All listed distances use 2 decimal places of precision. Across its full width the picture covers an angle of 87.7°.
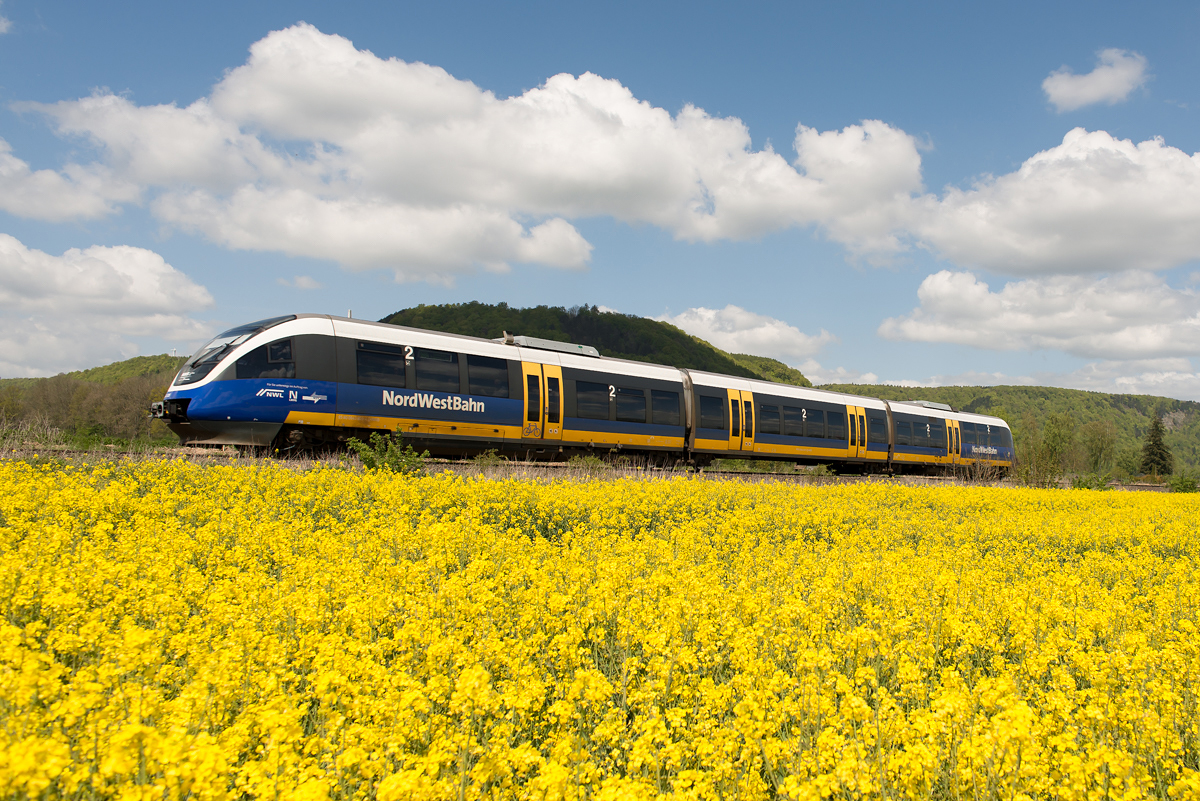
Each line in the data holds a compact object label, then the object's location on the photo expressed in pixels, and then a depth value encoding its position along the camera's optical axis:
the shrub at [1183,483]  23.05
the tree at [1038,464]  22.49
